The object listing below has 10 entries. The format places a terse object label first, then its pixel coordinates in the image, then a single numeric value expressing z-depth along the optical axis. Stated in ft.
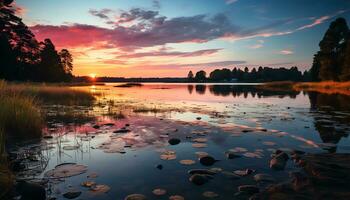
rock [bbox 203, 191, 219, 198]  18.81
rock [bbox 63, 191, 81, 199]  18.46
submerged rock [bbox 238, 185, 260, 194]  19.35
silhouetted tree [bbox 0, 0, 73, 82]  150.30
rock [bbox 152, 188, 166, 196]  19.33
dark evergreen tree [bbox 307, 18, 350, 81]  183.62
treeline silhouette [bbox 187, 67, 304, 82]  565.94
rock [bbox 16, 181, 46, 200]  17.35
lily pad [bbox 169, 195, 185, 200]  18.40
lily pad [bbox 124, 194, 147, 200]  18.30
